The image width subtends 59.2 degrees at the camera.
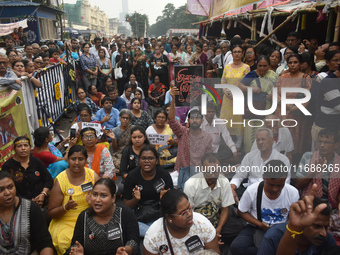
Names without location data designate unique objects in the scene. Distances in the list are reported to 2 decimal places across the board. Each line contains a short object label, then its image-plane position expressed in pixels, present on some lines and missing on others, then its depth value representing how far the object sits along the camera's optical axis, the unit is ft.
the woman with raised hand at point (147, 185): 11.91
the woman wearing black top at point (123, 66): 32.12
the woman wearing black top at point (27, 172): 11.45
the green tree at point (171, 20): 228.22
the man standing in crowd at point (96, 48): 31.83
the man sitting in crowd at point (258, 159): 12.22
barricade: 20.35
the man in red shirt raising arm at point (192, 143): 14.85
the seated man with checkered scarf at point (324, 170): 10.28
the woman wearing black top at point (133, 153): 14.34
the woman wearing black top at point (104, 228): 9.02
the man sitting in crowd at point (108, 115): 20.80
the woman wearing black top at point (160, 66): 28.96
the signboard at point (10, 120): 13.87
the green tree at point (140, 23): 250.37
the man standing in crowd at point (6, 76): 15.05
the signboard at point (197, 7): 67.97
